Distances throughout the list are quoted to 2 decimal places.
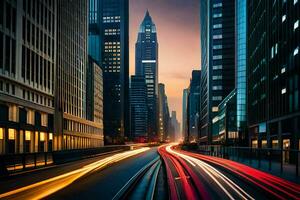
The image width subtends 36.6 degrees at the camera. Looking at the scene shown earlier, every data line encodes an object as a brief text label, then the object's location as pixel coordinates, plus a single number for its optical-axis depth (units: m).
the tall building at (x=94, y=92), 162.25
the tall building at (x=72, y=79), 108.51
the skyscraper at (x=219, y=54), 180.62
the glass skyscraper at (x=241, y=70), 121.81
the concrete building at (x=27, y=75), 64.56
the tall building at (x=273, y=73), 55.75
